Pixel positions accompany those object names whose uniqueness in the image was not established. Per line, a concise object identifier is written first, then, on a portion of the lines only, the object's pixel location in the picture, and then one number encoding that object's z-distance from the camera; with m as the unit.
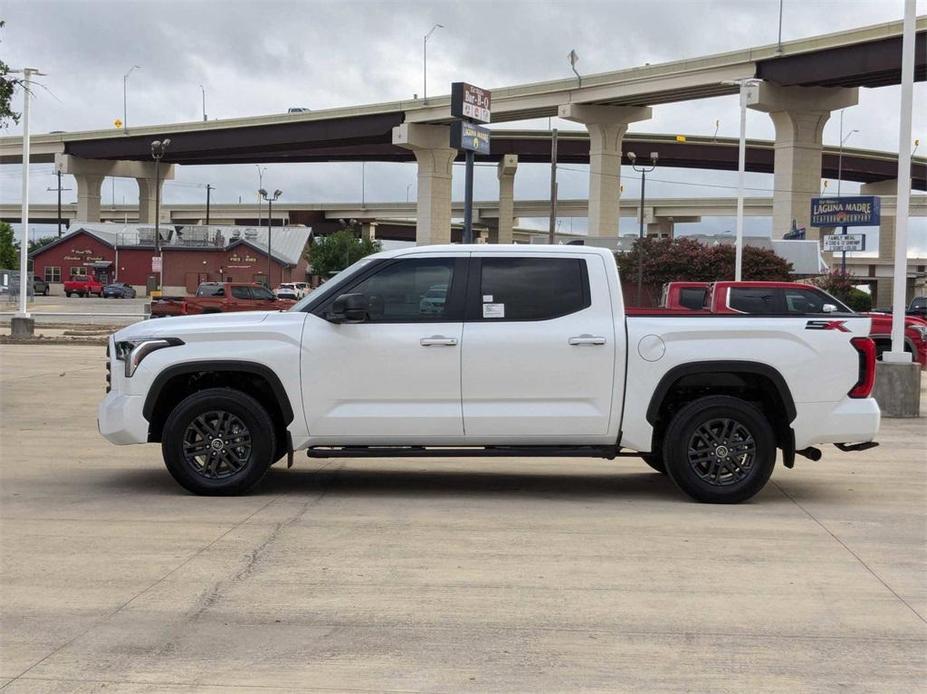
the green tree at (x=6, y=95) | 16.31
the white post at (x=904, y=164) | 16.27
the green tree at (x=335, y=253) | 117.31
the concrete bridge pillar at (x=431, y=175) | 78.69
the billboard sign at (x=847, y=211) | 68.31
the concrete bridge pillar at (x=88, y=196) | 109.62
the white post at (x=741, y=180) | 36.47
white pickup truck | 8.82
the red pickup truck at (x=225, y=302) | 36.94
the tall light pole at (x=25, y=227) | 37.09
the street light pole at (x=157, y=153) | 60.00
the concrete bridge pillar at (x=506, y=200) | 112.00
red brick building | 102.12
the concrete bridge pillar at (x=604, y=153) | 70.44
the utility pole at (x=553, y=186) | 55.88
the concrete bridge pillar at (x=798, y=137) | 58.78
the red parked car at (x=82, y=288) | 95.81
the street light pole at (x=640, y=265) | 52.03
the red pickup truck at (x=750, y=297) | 18.27
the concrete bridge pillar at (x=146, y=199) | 116.56
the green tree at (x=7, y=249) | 134.62
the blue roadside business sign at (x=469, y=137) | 33.47
